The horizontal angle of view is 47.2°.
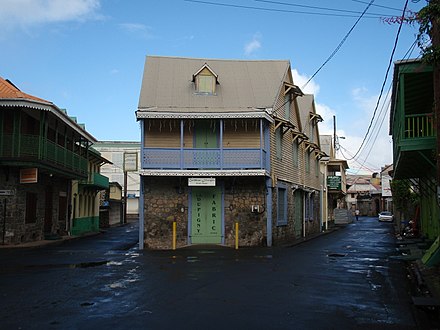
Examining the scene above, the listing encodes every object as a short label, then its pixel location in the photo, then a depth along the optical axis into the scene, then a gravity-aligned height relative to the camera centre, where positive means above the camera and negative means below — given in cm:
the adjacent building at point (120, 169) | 6862 +570
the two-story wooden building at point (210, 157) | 2186 +238
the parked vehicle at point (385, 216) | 6324 -55
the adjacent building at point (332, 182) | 4509 +273
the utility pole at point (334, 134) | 5342 +817
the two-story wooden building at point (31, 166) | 2234 +212
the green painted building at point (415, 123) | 1446 +270
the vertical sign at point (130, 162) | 4300 +418
